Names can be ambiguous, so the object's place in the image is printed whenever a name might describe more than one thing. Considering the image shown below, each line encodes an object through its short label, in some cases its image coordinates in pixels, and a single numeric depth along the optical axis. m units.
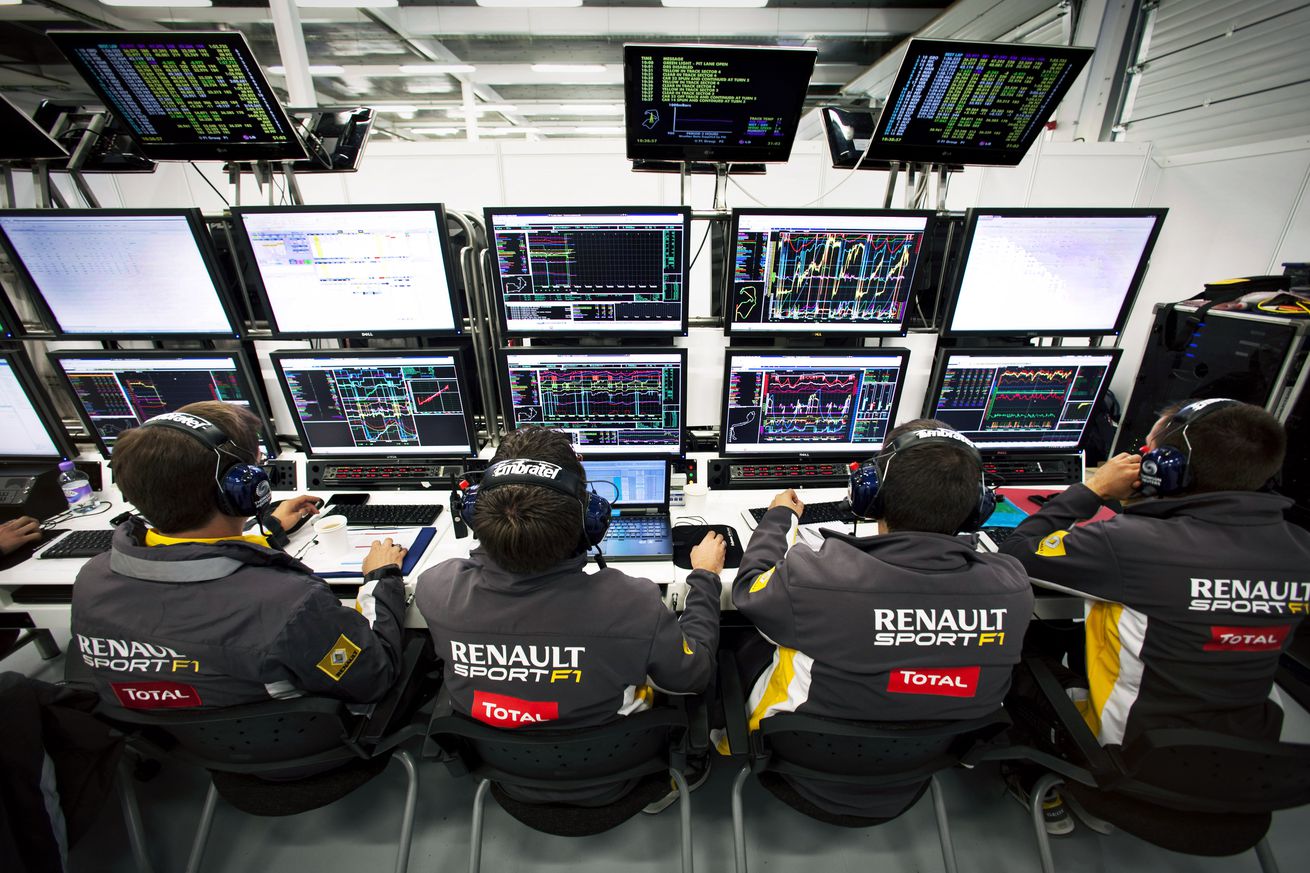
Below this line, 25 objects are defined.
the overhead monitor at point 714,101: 1.44
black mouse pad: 1.47
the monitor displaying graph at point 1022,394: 1.73
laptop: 1.57
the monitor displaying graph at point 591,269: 1.49
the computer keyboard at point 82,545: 1.50
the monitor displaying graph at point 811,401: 1.68
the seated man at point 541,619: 0.94
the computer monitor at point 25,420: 1.69
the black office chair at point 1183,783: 0.96
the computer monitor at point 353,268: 1.54
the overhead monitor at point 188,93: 1.37
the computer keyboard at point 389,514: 1.67
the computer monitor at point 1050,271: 1.57
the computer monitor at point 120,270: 1.57
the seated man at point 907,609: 0.97
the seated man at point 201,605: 0.99
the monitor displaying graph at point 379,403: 1.67
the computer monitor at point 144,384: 1.71
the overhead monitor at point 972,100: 1.39
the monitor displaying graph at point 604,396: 1.63
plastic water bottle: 1.77
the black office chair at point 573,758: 0.93
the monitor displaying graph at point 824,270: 1.52
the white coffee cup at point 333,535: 1.49
